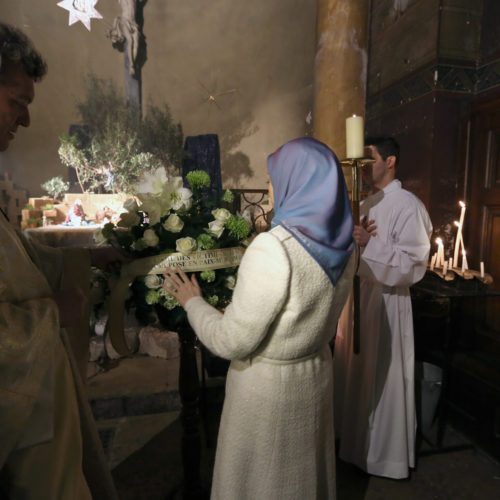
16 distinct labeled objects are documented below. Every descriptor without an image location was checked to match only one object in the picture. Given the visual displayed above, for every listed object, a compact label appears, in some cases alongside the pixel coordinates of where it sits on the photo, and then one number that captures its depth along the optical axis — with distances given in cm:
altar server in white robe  231
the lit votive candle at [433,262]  338
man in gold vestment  111
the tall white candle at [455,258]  302
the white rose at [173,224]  140
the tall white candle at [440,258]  322
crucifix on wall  817
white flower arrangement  143
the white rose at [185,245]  137
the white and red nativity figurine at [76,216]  615
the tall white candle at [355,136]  183
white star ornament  815
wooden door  399
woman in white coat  117
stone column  376
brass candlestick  189
